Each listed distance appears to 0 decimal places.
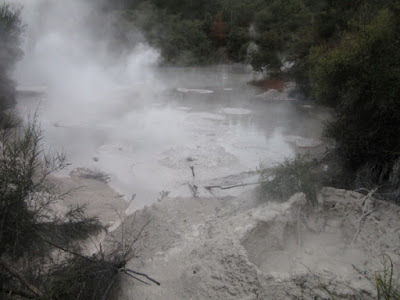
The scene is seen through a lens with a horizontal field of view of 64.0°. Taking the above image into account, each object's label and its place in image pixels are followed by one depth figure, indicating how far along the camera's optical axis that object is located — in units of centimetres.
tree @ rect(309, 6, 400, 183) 657
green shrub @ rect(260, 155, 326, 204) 616
